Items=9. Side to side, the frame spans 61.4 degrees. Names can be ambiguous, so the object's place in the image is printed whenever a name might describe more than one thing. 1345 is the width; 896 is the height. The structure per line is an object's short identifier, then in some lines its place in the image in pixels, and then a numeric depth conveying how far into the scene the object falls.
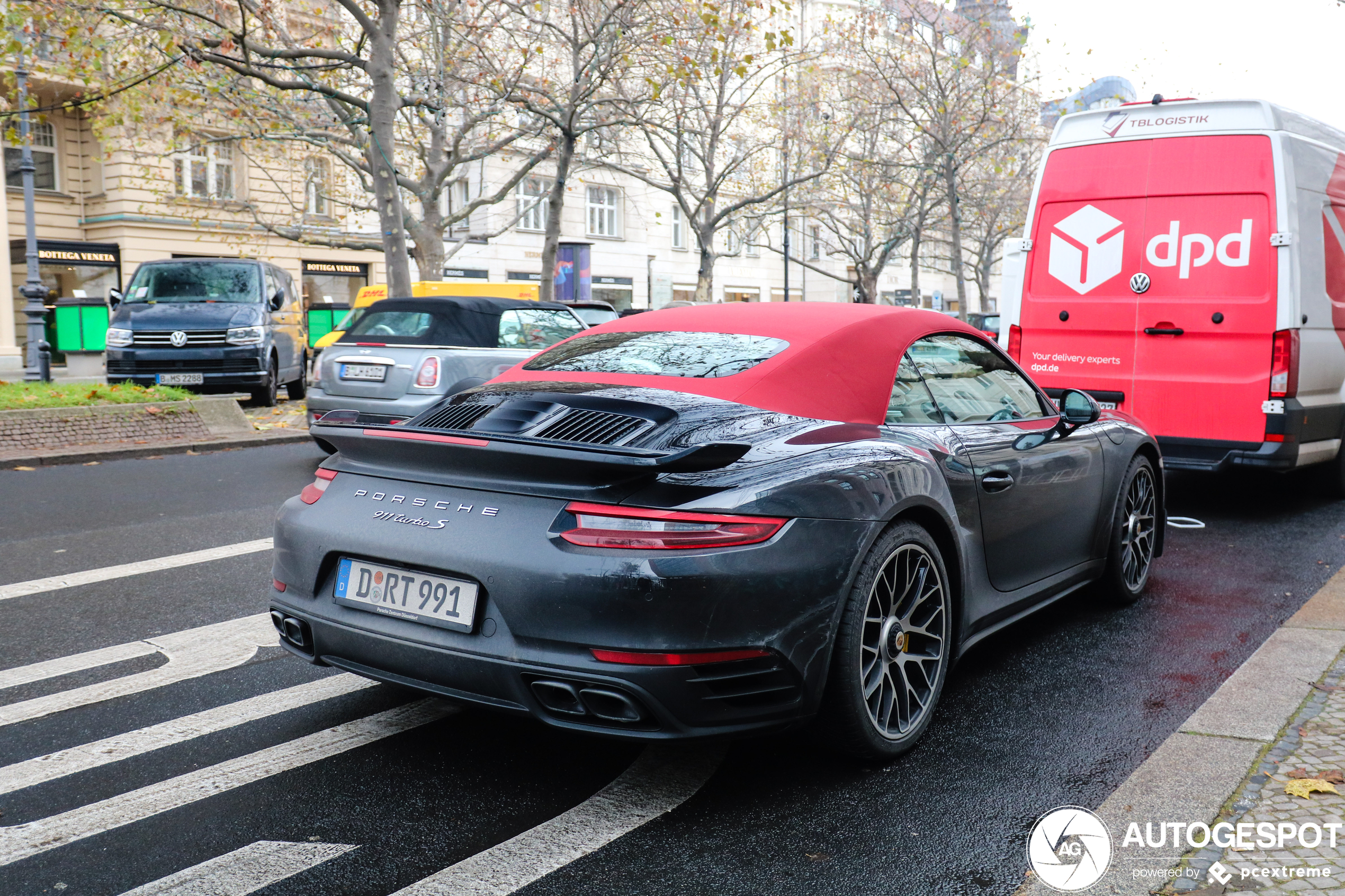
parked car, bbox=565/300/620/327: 17.80
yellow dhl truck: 17.98
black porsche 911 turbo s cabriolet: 2.97
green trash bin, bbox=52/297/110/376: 25.05
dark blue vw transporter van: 15.06
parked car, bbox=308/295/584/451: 10.02
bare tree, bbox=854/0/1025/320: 28.91
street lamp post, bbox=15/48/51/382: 17.69
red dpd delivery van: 7.50
